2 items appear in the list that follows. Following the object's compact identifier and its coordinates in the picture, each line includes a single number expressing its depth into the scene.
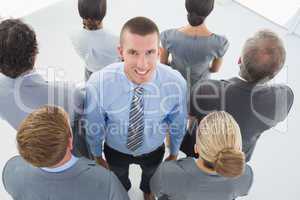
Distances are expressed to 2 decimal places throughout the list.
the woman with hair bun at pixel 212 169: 1.31
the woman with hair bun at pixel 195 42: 2.17
